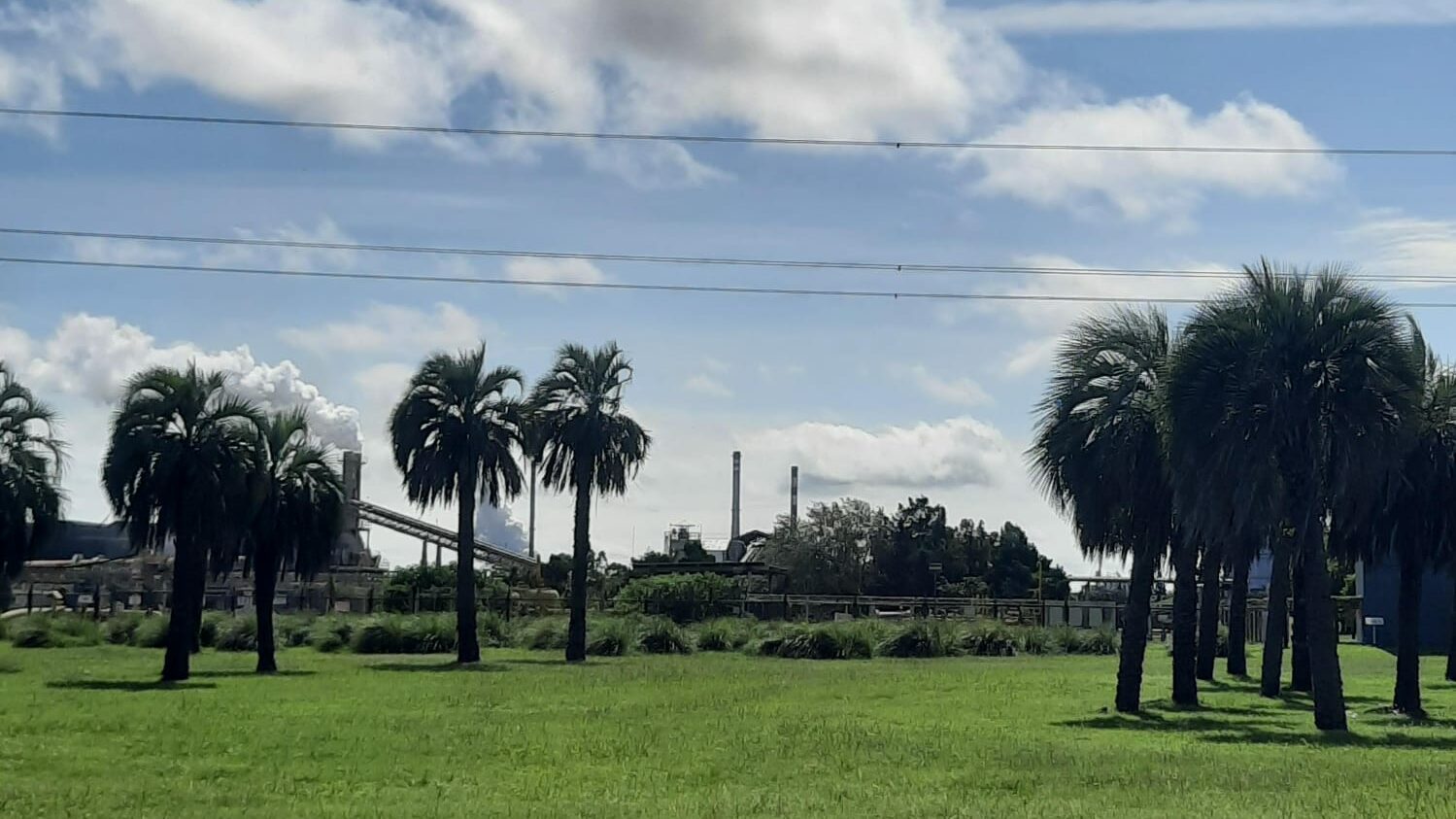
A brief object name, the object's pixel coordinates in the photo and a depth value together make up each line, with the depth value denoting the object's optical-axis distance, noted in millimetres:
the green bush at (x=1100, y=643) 56000
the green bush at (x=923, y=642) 50812
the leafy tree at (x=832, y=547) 101562
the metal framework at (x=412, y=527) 95375
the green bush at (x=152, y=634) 49281
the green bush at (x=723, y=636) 52925
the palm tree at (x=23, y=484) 36500
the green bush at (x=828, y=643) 49719
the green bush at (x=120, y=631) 51094
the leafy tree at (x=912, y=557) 101938
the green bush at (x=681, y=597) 63875
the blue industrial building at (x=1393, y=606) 63281
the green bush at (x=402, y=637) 49344
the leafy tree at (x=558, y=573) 94306
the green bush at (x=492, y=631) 55031
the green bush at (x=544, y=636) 52156
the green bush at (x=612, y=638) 49906
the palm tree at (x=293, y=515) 38000
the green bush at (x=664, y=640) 51531
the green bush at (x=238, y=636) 49906
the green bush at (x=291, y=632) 52312
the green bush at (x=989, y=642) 52656
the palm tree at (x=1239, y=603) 28812
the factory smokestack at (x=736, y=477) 129875
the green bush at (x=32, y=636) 47469
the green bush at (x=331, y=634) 49844
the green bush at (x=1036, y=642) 54375
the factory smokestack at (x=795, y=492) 126038
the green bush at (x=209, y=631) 50875
